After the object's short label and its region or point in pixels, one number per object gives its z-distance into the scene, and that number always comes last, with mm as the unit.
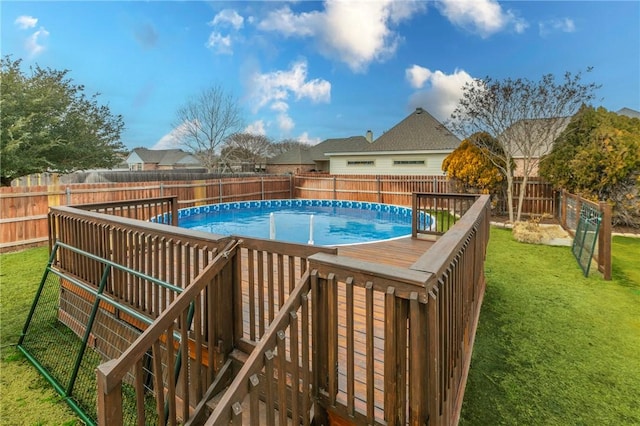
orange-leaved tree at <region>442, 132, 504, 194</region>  12500
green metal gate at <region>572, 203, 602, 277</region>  5988
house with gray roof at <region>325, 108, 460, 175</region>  19742
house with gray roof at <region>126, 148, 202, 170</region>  48438
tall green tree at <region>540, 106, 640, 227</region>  9227
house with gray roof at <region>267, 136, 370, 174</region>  32719
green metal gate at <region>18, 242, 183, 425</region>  3145
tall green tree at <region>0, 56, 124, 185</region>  11109
